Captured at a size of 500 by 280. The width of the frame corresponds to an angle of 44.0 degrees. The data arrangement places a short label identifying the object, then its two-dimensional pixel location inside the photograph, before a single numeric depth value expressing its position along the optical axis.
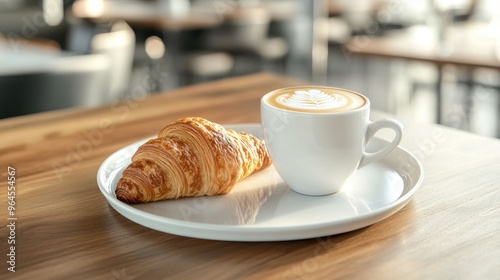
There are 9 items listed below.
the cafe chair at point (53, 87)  1.97
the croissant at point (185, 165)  0.71
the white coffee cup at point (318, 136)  0.71
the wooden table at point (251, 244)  0.59
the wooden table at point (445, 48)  2.32
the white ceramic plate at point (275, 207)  0.62
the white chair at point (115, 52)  2.29
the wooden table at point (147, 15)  3.53
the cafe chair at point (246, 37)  3.98
